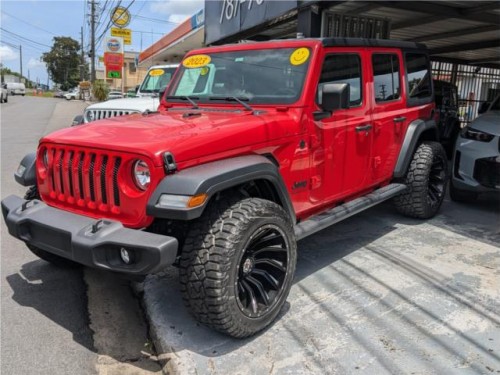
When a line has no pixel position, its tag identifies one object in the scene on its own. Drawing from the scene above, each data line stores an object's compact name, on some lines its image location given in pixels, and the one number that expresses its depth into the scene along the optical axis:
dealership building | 6.92
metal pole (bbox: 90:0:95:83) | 38.44
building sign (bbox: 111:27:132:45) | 28.09
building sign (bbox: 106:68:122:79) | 26.98
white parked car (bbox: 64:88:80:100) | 60.46
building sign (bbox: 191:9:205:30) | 16.58
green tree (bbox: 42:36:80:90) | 97.44
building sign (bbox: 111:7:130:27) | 25.33
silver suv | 5.64
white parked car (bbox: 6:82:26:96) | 57.58
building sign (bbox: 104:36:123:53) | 27.71
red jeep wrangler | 2.74
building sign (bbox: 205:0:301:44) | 7.43
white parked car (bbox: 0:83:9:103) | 32.58
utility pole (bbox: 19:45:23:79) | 104.12
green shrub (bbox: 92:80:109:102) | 32.69
